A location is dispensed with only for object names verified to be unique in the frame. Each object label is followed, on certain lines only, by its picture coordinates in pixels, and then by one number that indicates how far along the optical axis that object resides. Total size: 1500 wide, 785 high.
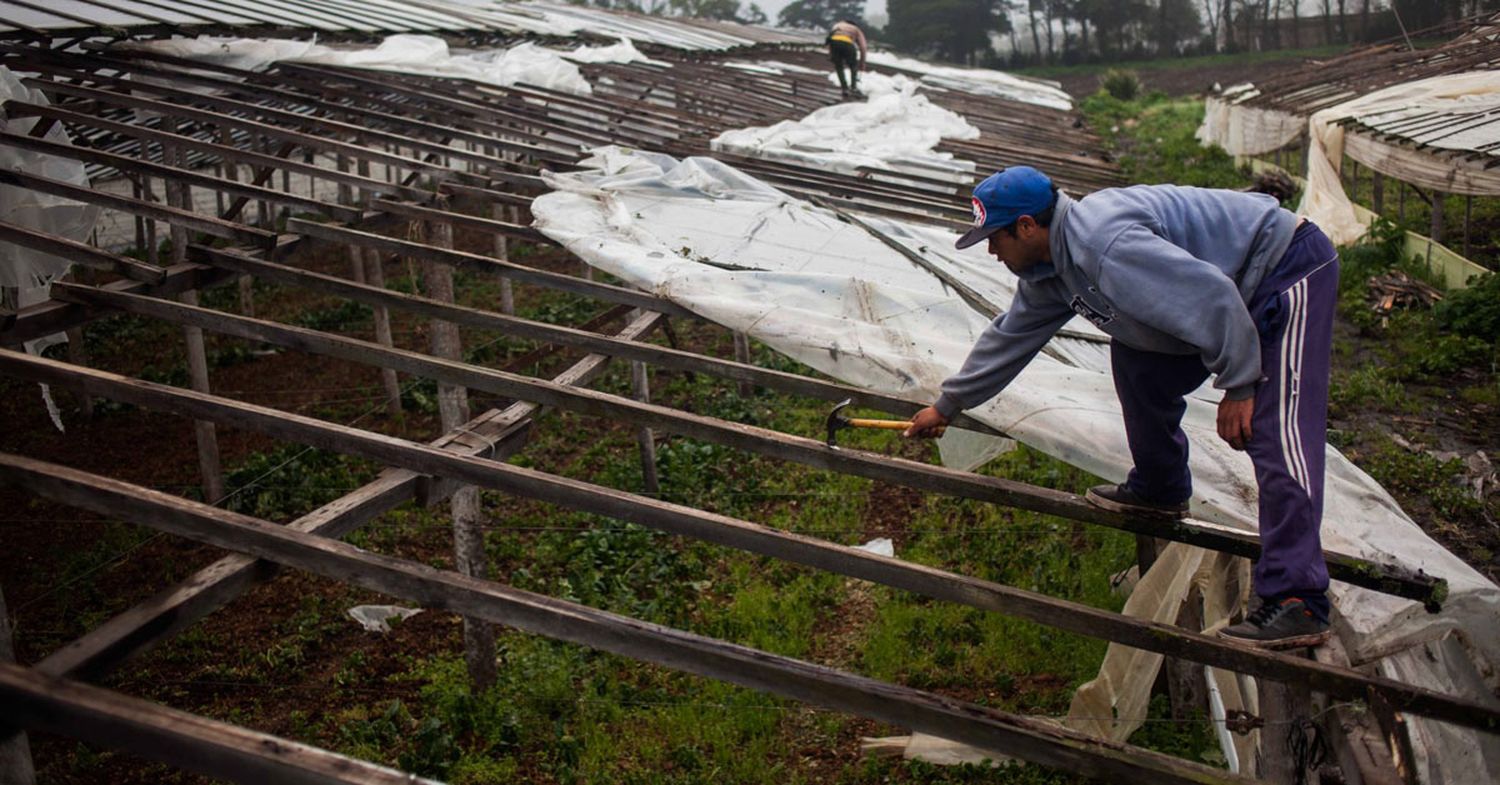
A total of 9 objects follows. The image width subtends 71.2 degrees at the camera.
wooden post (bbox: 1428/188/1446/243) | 10.35
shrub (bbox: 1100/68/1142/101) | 34.31
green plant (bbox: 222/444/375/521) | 6.92
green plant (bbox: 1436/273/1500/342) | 8.93
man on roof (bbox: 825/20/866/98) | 15.60
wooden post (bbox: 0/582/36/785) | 2.74
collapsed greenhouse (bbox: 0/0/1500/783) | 2.49
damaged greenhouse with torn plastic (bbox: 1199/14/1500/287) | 9.26
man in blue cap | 2.87
